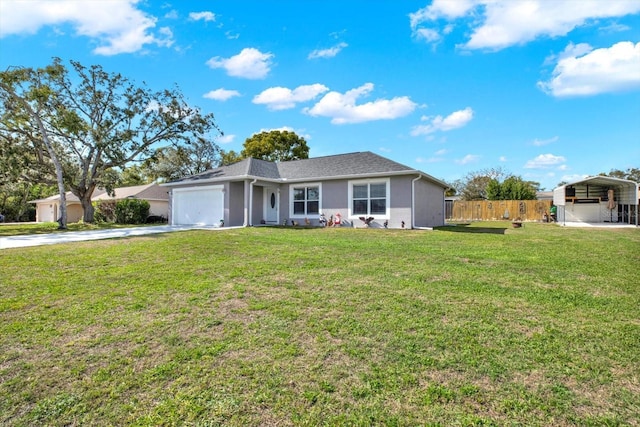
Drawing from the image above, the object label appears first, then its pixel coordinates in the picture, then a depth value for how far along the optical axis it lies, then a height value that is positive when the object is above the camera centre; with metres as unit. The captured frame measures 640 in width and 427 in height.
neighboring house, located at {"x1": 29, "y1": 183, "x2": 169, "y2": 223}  26.59 +1.01
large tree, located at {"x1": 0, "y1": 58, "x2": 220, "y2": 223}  17.80 +6.06
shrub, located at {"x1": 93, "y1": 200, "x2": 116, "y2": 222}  24.11 +0.09
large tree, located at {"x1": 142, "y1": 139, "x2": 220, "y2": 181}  33.22 +5.38
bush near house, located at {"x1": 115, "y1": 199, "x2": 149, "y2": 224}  21.58 +0.14
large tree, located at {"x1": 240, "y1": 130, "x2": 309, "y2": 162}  32.88 +6.96
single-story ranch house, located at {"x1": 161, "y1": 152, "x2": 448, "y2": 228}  13.81 +0.95
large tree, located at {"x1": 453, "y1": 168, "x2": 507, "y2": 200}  40.94 +4.02
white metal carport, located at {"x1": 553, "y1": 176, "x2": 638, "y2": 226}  19.55 +0.69
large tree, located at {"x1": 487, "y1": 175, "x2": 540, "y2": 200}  27.78 +1.96
